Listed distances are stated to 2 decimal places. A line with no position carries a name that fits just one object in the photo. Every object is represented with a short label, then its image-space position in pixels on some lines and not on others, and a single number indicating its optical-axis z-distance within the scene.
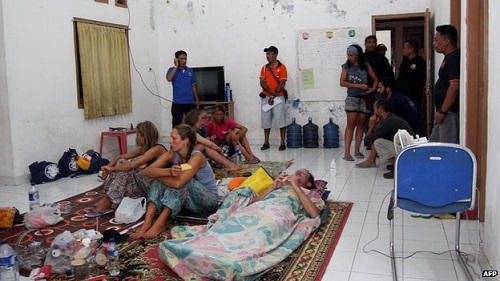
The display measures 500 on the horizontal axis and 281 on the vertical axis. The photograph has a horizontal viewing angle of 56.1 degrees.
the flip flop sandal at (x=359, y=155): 6.68
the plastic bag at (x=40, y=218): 3.91
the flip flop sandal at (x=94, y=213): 4.21
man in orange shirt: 7.67
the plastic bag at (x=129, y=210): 3.95
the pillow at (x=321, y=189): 4.06
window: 6.71
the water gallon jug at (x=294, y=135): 8.00
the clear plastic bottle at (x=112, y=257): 2.94
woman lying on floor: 2.71
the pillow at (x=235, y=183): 4.48
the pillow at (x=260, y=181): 3.94
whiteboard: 7.81
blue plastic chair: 2.71
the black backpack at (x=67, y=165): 6.14
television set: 8.22
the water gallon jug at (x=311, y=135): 7.93
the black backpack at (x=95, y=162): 6.29
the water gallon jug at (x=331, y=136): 7.83
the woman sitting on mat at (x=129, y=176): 4.22
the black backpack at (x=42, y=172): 5.77
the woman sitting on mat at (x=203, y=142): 5.18
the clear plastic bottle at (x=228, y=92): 8.30
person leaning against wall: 4.02
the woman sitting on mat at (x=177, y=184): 3.67
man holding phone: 7.64
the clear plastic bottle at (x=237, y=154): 6.31
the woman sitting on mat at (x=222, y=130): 6.27
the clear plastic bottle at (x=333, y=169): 5.66
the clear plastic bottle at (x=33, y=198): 4.14
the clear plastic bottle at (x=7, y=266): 2.70
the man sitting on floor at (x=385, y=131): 5.43
